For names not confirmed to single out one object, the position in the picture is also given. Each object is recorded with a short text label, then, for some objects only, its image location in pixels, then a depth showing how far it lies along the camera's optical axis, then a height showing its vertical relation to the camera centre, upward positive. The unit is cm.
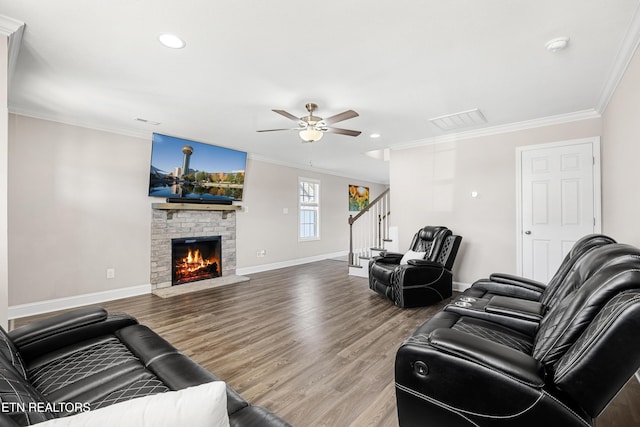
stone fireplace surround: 473 -30
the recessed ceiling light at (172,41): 220 +134
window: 731 +21
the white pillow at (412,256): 430 -56
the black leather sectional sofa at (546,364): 103 -60
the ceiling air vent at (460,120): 381 +136
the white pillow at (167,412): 55 -39
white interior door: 373 +25
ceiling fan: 338 +110
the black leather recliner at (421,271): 375 -71
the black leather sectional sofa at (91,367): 90 -73
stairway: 579 -39
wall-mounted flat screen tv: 470 +80
